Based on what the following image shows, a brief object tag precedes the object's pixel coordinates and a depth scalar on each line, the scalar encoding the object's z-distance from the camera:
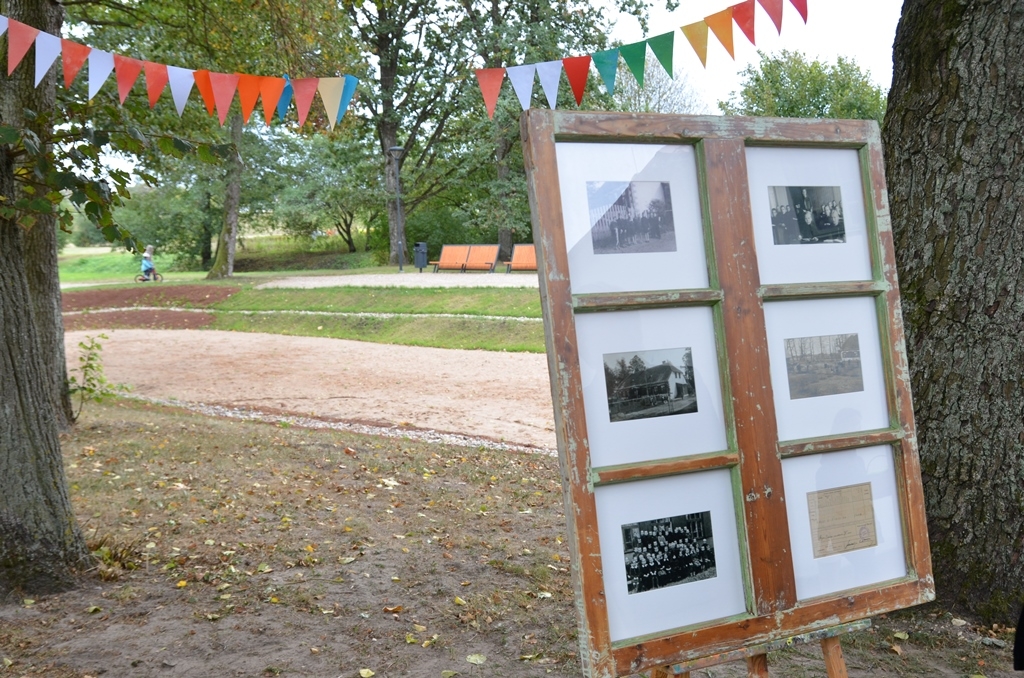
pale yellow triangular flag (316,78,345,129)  4.87
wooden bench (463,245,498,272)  26.05
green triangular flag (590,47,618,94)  4.30
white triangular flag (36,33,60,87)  4.38
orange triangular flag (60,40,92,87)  4.57
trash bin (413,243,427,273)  27.58
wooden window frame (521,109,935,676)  2.17
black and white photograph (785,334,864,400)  2.47
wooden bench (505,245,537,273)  25.16
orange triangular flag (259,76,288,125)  4.95
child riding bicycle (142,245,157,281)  31.55
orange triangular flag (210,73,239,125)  4.88
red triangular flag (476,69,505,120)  4.37
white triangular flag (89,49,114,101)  4.53
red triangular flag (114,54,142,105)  4.70
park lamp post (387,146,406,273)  28.27
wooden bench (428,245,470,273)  26.64
